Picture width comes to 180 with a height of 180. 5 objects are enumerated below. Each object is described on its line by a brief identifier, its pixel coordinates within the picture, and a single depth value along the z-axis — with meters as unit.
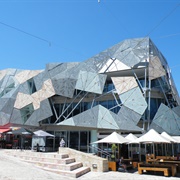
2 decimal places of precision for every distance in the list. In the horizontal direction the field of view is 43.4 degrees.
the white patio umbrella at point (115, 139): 16.27
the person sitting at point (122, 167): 15.16
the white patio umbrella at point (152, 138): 14.20
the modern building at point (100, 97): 23.55
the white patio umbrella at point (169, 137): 16.33
